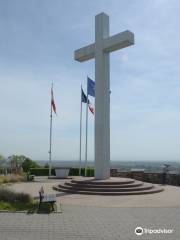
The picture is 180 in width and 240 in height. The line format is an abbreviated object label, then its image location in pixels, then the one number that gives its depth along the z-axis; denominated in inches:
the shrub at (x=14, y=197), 318.2
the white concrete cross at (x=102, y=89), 478.9
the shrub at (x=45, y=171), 790.7
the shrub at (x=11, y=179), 573.5
